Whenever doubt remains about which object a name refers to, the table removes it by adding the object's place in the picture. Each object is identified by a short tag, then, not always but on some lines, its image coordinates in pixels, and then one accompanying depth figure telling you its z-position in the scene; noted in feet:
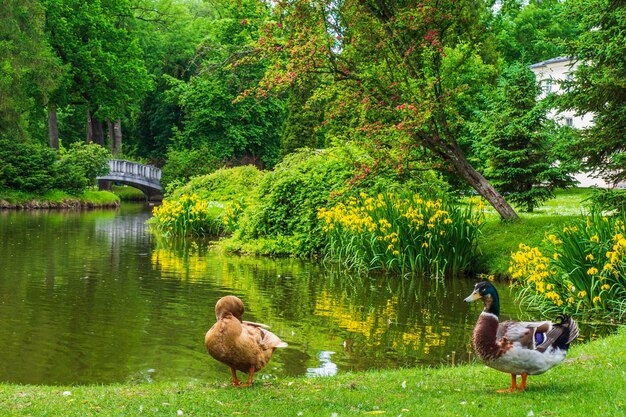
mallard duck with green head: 20.72
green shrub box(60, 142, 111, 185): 142.61
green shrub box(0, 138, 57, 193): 130.21
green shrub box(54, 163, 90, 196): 137.69
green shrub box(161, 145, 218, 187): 164.04
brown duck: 22.68
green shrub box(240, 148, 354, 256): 68.64
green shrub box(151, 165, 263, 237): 84.99
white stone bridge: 161.89
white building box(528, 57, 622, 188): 178.19
